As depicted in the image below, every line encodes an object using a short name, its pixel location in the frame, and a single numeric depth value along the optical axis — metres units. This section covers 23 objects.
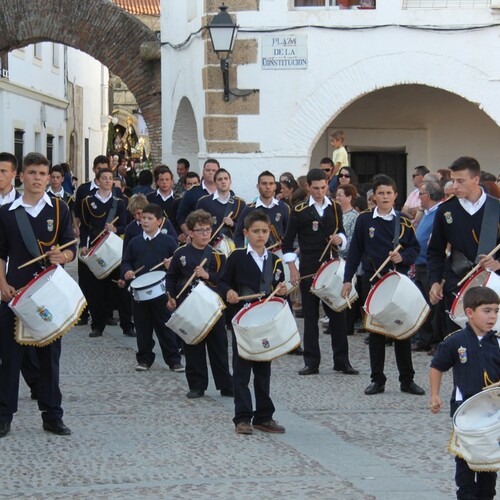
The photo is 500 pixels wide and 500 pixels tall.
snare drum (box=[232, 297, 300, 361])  8.79
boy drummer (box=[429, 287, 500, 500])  6.70
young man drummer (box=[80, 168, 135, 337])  14.72
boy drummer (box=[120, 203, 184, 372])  12.03
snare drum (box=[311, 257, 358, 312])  11.62
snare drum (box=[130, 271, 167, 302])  11.97
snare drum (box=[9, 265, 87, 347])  8.52
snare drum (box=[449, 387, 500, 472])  6.27
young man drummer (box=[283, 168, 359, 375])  11.72
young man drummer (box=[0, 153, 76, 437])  8.84
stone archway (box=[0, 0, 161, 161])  22.91
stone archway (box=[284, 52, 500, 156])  17.39
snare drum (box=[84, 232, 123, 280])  14.10
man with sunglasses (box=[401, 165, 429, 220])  14.93
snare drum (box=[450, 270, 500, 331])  8.52
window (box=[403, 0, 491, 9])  17.30
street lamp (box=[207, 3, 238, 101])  17.12
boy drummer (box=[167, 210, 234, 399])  10.55
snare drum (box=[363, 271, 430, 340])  10.16
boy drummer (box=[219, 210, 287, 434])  9.02
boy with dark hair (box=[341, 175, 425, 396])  10.62
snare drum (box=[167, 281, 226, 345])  10.14
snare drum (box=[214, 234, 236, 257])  13.92
